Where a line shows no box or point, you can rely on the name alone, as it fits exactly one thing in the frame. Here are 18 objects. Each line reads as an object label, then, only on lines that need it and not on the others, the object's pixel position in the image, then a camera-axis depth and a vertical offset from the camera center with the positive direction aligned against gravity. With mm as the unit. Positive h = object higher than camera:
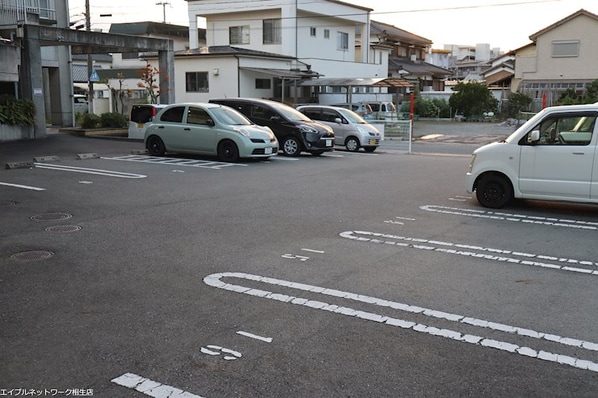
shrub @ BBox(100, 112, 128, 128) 25906 -107
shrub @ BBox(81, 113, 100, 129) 25375 -155
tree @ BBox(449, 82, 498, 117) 42594 +1539
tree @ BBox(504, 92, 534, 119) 42153 +1281
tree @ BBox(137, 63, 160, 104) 27700 +1849
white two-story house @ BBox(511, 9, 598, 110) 44156 +4732
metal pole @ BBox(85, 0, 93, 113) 34956 +5477
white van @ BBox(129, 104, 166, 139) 20703 -3
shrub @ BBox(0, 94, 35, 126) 20859 +208
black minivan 18406 -219
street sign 32403 +2171
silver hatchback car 21172 -263
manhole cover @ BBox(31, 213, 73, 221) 8641 -1476
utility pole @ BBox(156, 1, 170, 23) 58494 +11278
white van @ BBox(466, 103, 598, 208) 9281 -643
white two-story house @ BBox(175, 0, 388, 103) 34916 +4814
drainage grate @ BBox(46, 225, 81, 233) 7925 -1504
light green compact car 16219 -419
